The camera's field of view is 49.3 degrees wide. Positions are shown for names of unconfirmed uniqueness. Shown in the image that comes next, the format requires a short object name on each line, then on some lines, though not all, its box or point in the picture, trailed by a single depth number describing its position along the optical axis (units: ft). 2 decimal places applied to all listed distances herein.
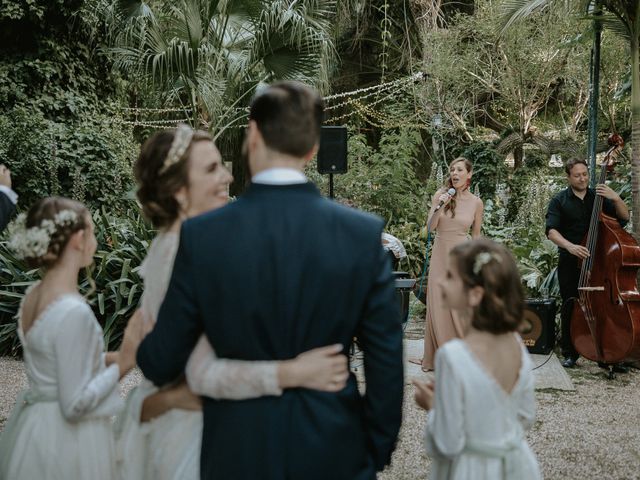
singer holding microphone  19.48
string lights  54.13
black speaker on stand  24.16
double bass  18.10
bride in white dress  5.65
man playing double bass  20.45
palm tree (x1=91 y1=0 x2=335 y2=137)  32.40
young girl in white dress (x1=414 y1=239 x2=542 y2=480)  6.65
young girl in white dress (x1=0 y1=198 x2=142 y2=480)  6.89
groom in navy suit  5.21
